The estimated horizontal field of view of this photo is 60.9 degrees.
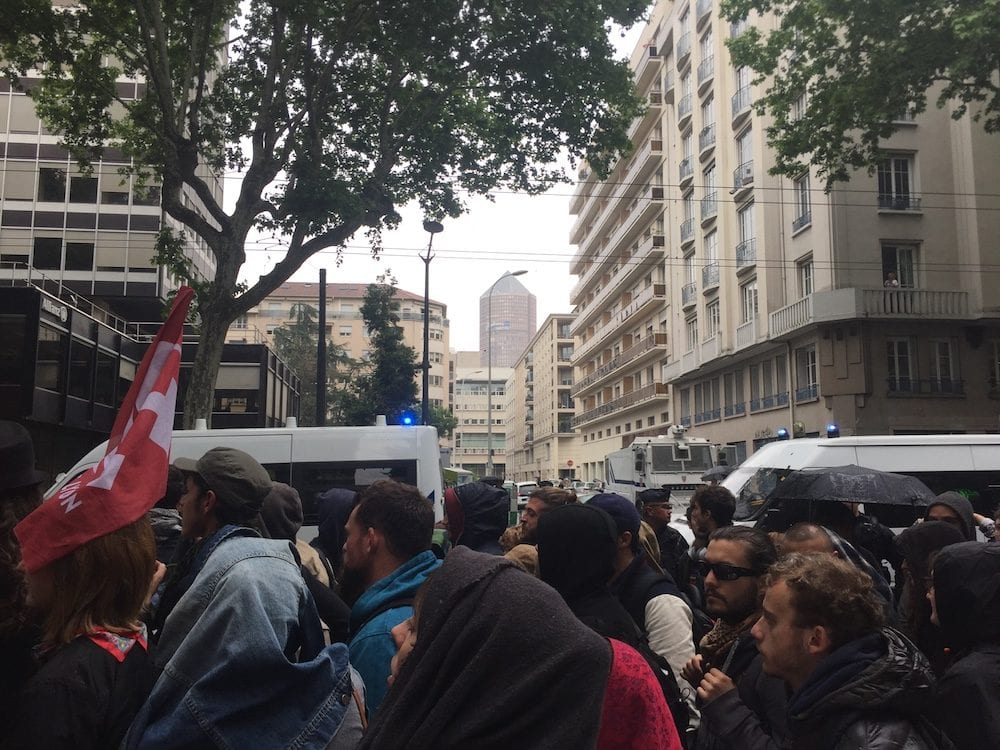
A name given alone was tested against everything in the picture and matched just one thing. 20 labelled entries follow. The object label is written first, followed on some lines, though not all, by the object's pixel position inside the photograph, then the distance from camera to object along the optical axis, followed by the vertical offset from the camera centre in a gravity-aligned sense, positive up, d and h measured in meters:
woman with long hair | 1.86 -0.46
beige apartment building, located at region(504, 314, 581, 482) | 86.50 +4.95
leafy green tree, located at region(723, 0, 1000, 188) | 16.05 +7.68
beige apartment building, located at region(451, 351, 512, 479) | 135.62 +4.66
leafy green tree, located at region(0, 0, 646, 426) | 13.73 +6.11
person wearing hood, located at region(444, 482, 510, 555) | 5.57 -0.42
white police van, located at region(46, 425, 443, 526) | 11.81 -0.07
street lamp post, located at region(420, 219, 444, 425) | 23.67 +3.93
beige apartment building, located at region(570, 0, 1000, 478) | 26.45 +6.17
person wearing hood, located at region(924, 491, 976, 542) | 5.71 -0.42
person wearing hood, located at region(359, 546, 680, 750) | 1.40 -0.37
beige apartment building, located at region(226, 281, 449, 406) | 104.69 +17.01
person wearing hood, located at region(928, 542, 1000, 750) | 2.62 -0.63
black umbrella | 6.86 -0.31
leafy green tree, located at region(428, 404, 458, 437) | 65.12 +2.47
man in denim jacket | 1.93 -0.52
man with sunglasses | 2.54 -0.72
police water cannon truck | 23.34 -0.31
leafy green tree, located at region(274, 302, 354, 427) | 60.00 +7.30
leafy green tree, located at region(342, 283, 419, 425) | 27.48 +2.88
